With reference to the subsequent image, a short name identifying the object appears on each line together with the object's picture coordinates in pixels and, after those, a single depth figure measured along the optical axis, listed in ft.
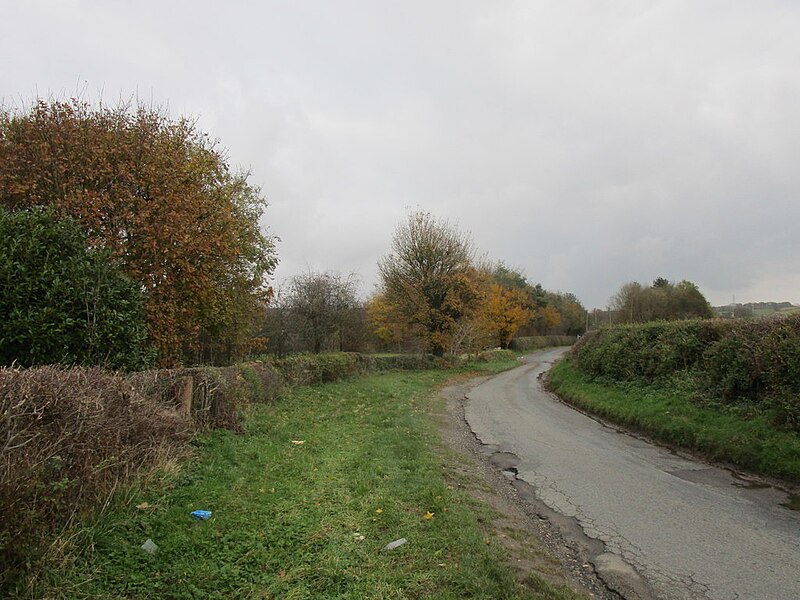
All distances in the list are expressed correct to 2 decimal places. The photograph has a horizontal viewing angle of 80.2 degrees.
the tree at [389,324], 108.06
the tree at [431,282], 106.83
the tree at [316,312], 83.82
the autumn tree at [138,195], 32.40
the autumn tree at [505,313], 164.14
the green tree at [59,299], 23.45
